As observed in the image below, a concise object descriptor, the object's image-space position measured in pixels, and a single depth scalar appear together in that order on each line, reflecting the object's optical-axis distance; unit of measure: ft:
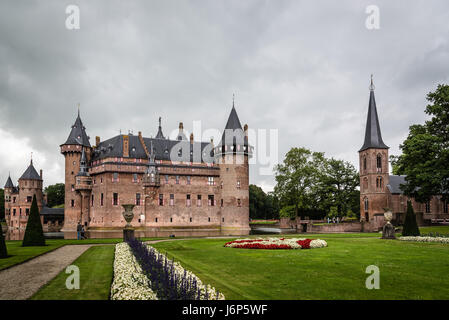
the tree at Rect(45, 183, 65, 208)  313.94
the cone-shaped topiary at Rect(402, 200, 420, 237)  95.90
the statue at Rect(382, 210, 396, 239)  94.37
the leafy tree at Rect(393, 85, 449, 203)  101.50
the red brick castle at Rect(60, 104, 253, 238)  164.96
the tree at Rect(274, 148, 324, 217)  189.57
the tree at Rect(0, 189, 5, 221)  306.35
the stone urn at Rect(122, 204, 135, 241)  83.59
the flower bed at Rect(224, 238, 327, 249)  72.49
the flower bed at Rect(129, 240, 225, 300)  25.98
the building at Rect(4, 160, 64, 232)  231.91
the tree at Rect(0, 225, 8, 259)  59.36
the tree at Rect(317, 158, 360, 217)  195.93
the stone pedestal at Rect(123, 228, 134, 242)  83.68
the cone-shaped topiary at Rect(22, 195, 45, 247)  81.96
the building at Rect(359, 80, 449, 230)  186.50
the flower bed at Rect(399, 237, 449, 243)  80.12
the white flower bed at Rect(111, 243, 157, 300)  29.89
